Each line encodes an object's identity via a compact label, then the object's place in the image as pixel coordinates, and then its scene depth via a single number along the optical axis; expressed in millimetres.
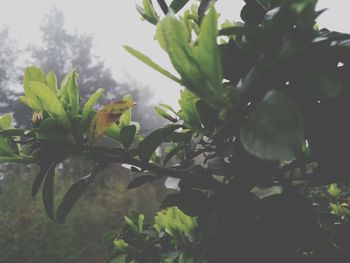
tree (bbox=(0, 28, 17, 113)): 19188
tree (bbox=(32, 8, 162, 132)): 21594
